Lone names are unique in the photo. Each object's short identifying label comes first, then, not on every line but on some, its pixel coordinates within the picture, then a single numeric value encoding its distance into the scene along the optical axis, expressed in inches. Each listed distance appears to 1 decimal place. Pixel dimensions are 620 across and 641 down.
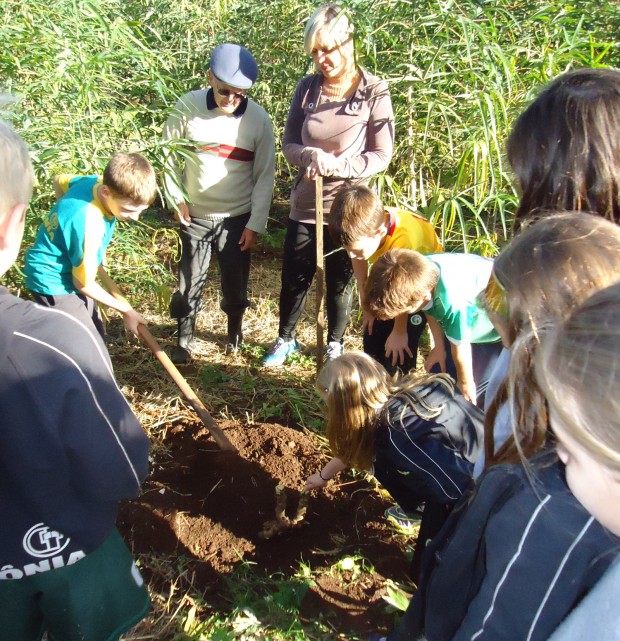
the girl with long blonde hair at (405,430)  71.1
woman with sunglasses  108.1
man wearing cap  117.1
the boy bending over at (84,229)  95.3
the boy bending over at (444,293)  79.9
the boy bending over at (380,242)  93.4
